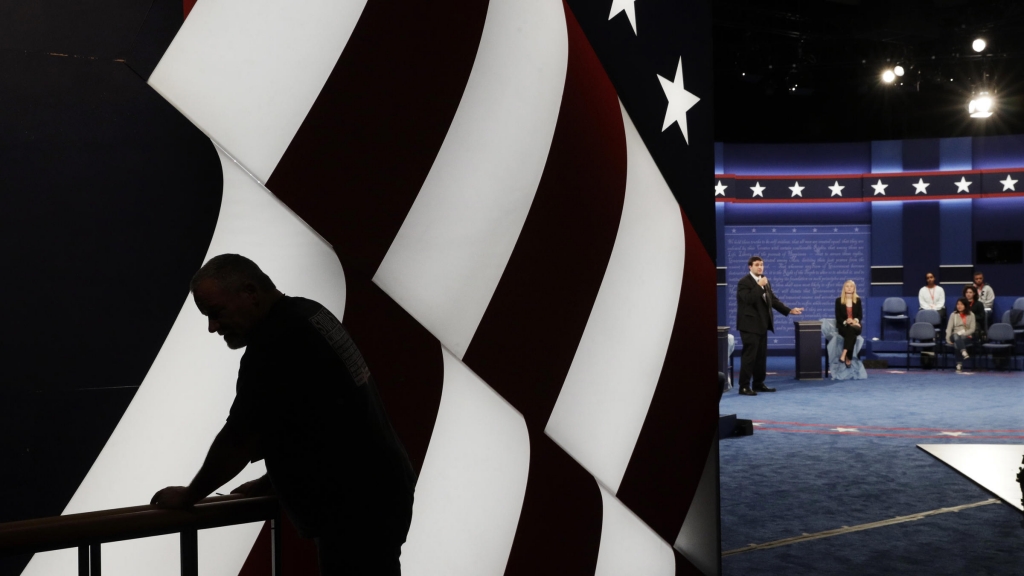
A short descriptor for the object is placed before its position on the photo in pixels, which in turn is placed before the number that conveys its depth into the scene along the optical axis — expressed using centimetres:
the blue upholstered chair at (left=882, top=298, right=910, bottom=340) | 1266
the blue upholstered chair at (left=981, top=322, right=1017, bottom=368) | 1113
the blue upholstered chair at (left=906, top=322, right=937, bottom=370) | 1149
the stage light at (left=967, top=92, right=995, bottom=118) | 1041
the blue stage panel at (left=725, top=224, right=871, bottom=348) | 1339
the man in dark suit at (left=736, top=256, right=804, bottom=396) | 839
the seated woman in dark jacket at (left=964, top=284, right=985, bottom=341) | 1134
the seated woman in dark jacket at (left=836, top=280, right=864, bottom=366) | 984
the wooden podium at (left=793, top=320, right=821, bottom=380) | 998
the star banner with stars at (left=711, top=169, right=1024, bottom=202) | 1277
